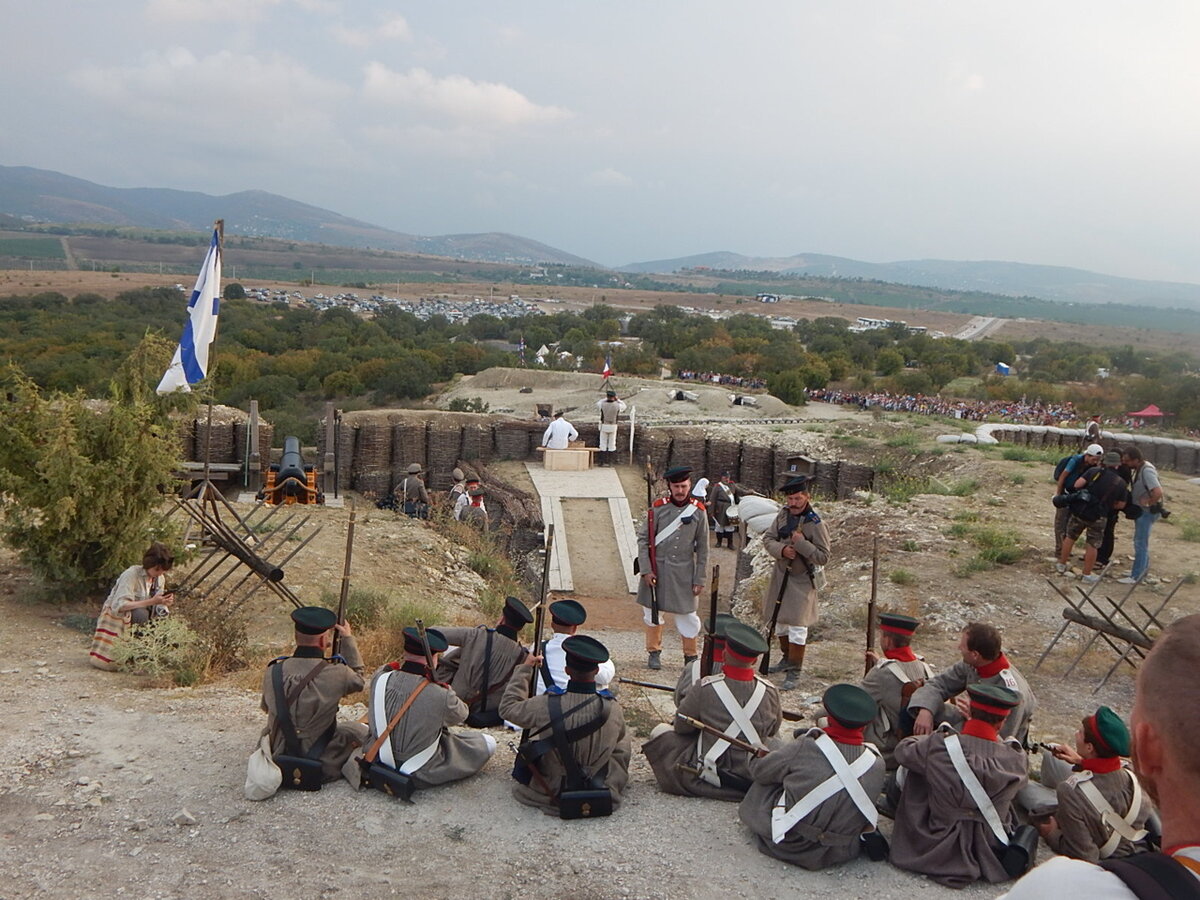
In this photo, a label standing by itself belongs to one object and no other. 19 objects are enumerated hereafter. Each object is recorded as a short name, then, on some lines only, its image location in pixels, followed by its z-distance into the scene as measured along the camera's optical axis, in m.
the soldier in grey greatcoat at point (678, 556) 8.72
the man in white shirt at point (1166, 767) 1.88
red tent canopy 30.43
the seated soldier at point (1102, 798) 4.59
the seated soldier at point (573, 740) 5.27
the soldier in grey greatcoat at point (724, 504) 16.80
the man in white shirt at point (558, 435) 20.23
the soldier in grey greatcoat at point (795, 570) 8.25
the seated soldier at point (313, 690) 5.43
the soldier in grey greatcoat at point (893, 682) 5.73
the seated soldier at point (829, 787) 4.76
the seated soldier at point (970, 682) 5.28
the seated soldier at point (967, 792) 4.66
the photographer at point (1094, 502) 11.16
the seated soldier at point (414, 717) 5.47
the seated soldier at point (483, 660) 6.48
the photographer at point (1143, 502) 10.97
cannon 16.70
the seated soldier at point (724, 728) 5.42
